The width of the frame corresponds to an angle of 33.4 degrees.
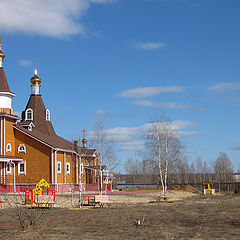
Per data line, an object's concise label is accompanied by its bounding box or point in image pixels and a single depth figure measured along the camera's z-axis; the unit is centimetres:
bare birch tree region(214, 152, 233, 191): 7856
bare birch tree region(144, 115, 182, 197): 3130
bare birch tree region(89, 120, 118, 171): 3138
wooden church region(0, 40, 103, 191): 3353
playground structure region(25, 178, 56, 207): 1919
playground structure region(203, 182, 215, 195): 3894
